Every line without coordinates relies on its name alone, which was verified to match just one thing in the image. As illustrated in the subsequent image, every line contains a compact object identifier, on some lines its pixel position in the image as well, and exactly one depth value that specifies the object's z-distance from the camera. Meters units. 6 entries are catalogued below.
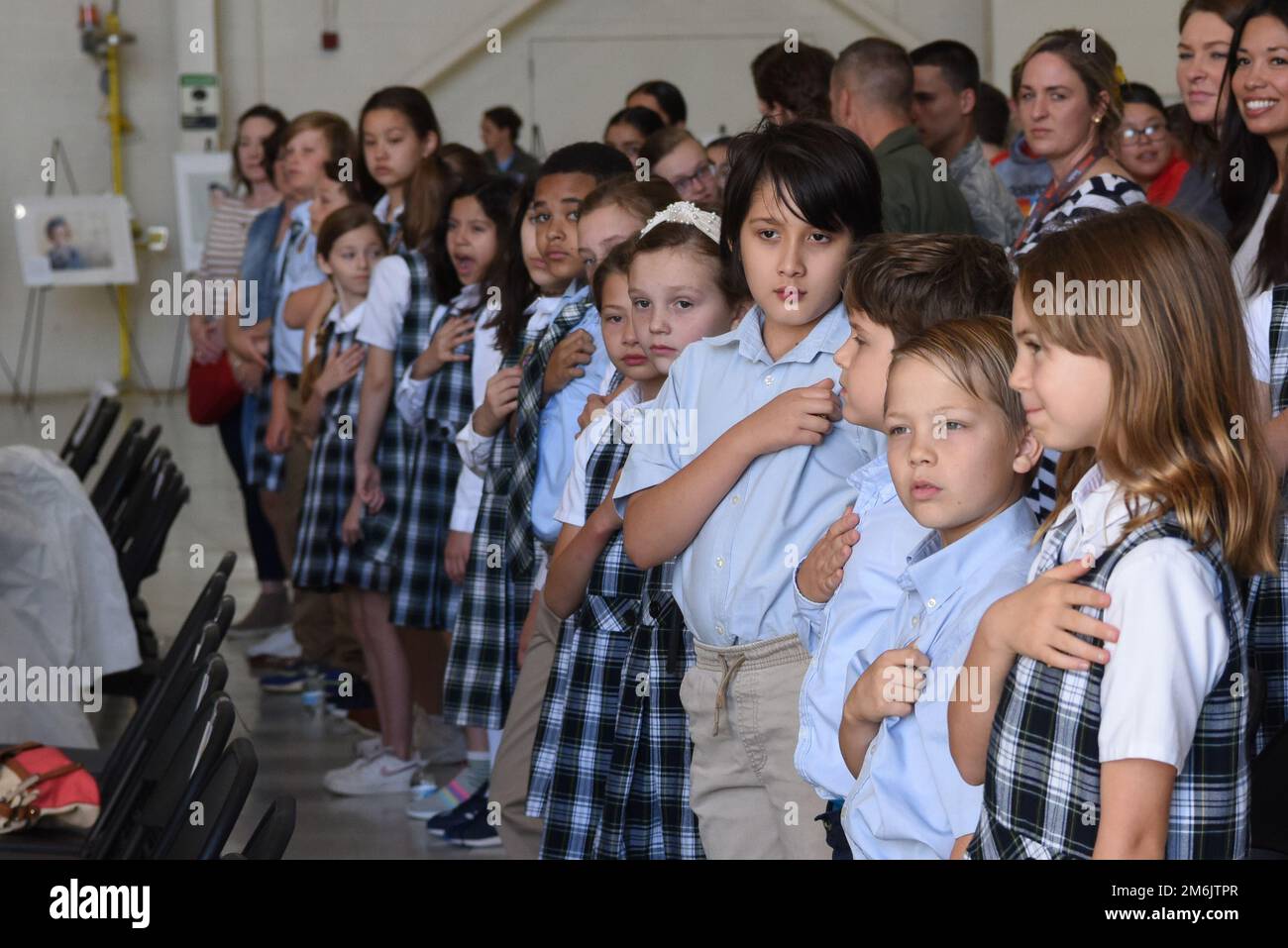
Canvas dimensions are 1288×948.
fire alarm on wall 10.85
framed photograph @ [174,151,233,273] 10.58
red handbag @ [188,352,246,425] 5.43
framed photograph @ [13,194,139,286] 10.59
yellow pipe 10.73
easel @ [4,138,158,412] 11.06
